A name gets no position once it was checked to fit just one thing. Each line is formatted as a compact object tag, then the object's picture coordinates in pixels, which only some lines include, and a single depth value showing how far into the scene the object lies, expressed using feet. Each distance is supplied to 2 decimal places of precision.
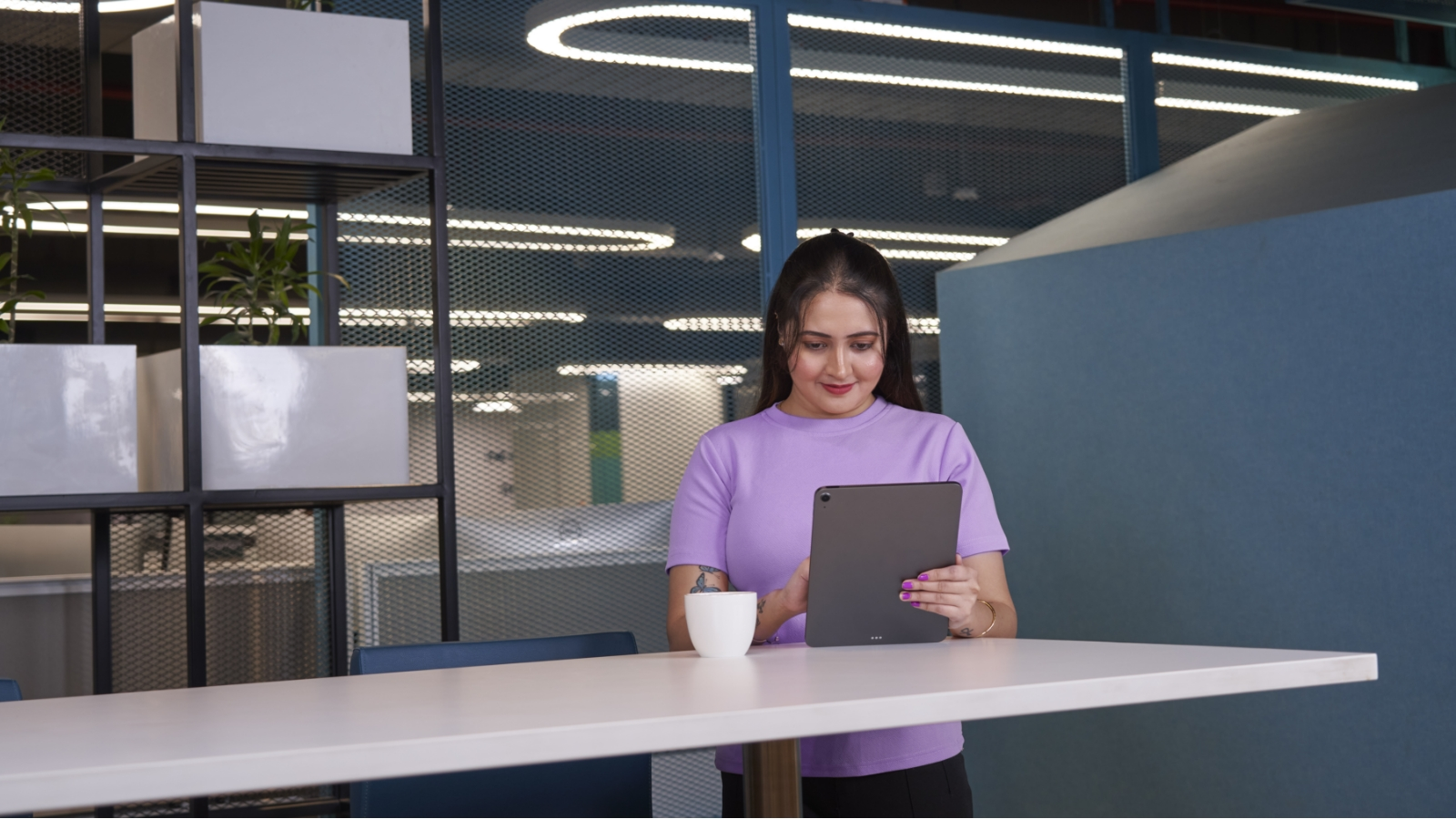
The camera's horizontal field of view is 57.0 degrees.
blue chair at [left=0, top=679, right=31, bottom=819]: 5.01
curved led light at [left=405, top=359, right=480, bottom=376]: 10.05
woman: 5.47
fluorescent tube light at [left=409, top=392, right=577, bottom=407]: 10.09
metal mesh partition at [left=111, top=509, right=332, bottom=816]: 8.68
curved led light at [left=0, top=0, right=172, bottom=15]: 9.18
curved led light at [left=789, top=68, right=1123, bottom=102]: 11.96
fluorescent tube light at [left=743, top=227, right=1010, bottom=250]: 11.58
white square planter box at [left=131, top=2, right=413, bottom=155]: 7.41
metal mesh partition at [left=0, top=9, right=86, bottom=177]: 9.16
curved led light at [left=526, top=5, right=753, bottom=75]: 10.87
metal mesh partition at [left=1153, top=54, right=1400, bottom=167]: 13.29
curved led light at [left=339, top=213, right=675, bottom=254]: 10.03
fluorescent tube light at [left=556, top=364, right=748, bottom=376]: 10.69
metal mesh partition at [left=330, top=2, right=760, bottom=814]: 10.13
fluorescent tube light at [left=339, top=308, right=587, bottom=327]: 9.89
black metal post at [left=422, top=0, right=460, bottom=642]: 7.94
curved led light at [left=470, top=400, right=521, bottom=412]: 10.36
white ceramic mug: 5.00
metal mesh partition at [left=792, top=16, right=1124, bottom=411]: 11.95
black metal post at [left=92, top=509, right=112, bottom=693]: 7.92
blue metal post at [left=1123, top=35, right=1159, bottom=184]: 13.16
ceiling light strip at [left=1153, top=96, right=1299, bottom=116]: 13.30
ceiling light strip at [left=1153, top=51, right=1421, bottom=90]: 13.33
